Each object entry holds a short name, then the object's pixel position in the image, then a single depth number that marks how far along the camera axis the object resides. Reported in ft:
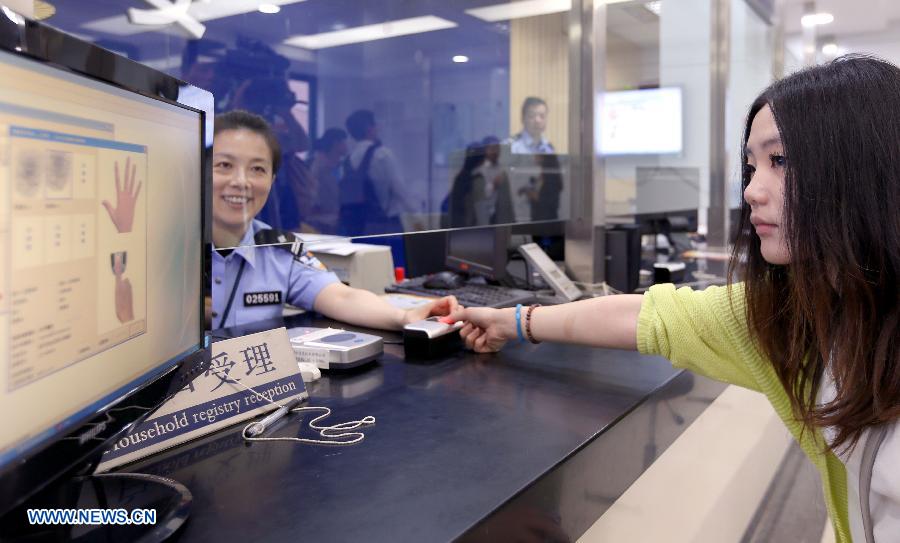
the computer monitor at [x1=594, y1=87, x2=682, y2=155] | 12.96
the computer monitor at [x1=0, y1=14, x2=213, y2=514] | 1.51
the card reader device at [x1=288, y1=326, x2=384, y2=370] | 3.76
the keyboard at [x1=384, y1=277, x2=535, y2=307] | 5.32
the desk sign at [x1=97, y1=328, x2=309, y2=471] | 2.54
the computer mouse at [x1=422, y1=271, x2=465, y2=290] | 6.39
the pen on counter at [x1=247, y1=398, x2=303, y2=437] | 2.80
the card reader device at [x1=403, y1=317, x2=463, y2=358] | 4.16
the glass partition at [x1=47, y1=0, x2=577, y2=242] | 4.47
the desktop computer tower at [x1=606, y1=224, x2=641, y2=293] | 7.18
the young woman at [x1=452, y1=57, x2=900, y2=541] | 2.71
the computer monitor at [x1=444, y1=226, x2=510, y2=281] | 6.90
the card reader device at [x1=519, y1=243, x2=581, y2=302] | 6.35
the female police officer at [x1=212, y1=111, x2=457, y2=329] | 4.65
